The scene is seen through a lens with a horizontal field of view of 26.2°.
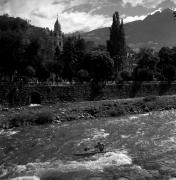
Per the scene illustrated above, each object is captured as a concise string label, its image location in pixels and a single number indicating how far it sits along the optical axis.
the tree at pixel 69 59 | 79.75
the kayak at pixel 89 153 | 29.89
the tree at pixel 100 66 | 74.12
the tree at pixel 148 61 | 92.06
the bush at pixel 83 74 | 73.81
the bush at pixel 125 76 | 90.44
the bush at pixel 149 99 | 62.41
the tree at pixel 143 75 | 85.89
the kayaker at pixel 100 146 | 30.72
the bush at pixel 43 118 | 46.75
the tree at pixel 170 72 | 90.44
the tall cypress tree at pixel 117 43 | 96.12
